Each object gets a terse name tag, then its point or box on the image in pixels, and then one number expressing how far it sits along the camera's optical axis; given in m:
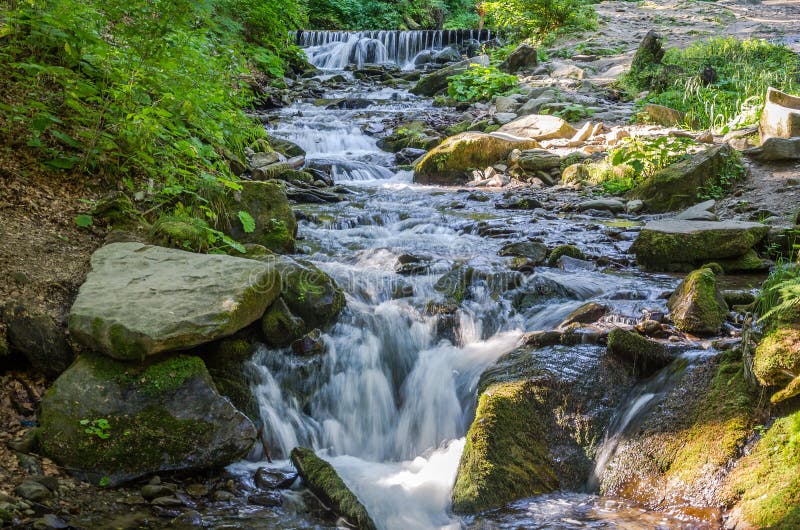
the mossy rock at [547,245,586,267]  6.75
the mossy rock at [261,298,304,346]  4.66
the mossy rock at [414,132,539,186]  11.22
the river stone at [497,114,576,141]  11.89
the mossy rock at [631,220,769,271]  6.25
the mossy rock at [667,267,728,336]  4.53
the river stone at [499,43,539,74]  17.81
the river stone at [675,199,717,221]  7.22
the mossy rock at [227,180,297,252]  6.36
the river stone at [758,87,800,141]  8.72
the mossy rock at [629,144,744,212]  8.63
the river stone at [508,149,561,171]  10.98
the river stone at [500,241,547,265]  6.80
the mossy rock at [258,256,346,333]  5.01
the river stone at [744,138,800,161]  8.45
